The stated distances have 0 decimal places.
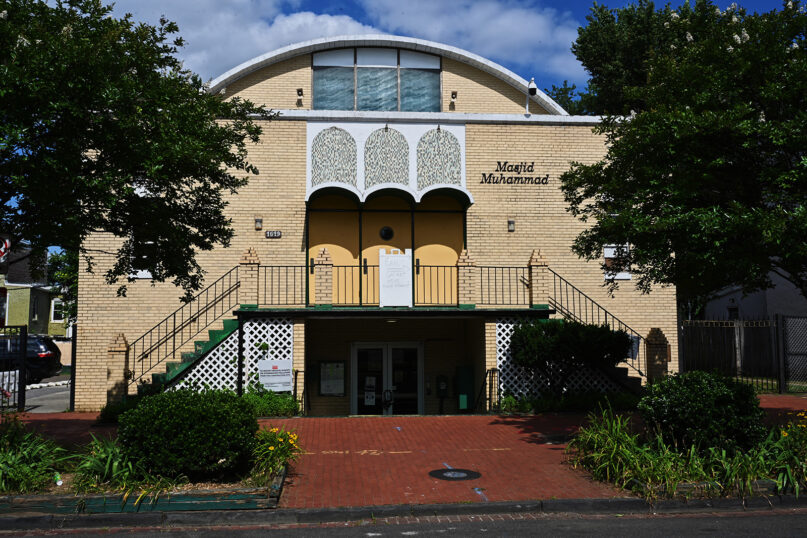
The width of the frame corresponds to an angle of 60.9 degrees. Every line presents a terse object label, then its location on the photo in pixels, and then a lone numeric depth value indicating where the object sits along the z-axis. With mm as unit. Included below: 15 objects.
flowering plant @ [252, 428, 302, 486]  8618
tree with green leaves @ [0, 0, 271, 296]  7832
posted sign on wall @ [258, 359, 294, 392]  14602
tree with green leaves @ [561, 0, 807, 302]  8961
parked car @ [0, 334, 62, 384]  25984
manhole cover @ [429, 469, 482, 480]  9062
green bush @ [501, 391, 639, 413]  14555
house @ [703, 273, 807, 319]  26062
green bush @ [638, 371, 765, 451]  8742
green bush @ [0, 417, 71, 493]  7828
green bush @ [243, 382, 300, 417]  14055
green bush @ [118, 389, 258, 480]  8062
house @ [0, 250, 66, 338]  44594
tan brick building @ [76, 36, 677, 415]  16297
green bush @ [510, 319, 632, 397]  14414
